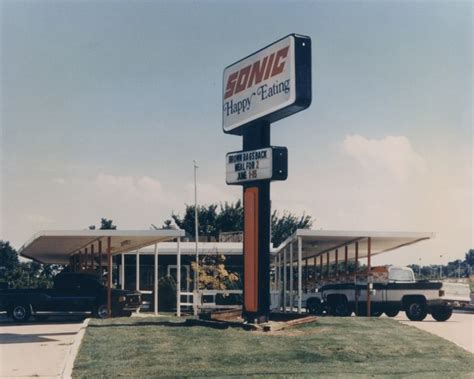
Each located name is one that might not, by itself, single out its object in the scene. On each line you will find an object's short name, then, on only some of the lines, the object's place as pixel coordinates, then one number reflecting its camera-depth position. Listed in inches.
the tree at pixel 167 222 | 2892.7
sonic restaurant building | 898.1
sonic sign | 642.2
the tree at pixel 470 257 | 4776.1
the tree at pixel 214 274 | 1366.9
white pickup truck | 915.4
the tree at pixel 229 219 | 2800.2
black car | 911.7
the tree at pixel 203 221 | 2797.7
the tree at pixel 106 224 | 3056.1
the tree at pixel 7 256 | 3191.4
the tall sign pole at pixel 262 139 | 645.3
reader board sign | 668.7
